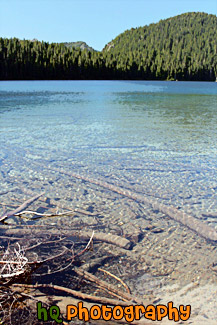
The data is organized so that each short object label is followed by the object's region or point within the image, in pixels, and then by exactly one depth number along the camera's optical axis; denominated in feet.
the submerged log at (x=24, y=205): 15.42
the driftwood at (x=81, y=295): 8.98
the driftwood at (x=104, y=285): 9.44
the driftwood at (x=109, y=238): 12.77
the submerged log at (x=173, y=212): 14.04
